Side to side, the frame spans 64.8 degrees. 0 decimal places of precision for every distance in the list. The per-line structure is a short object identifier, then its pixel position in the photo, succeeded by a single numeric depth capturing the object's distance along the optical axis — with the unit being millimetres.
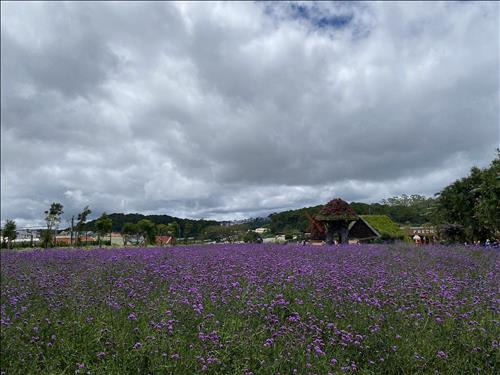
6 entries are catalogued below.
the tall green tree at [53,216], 29659
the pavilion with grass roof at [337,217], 19516
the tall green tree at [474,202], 14670
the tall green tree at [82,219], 30395
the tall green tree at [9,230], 28703
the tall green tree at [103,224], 32312
